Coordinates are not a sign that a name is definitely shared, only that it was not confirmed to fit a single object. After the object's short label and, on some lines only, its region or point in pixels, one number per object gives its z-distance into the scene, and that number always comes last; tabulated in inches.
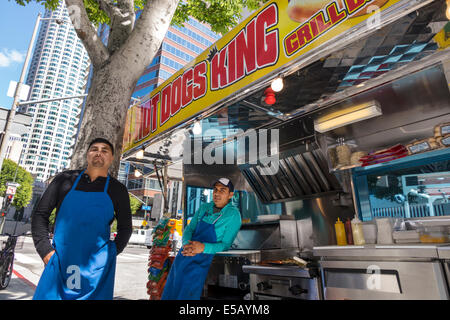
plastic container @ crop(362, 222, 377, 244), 124.4
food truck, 89.1
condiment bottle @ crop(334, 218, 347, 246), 139.4
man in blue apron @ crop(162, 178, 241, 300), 112.7
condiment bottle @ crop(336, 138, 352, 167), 154.5
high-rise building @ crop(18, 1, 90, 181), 4180.6
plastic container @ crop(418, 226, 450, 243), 105.8
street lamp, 280.9
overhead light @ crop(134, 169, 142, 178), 269.7
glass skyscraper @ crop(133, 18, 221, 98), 1815.9
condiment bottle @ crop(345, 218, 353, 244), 138.5
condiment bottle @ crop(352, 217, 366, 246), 125.8
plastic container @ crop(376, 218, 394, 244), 118.4
